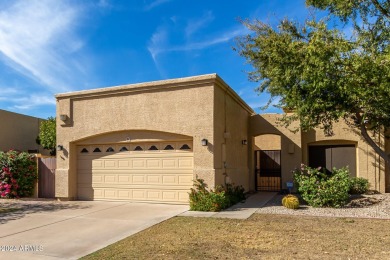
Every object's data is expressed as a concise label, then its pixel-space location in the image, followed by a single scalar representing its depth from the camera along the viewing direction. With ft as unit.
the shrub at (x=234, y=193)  41.43
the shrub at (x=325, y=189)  38.42
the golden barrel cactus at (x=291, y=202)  37.78
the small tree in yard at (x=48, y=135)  81.20
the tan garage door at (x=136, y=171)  41.73
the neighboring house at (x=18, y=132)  80.69
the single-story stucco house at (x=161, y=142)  40.42
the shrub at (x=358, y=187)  49.83
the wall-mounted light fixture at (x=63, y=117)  48.00
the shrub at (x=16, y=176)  50.42
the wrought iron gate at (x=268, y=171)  58.95
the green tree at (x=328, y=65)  33.06
